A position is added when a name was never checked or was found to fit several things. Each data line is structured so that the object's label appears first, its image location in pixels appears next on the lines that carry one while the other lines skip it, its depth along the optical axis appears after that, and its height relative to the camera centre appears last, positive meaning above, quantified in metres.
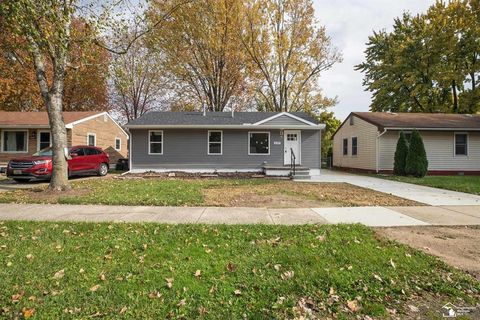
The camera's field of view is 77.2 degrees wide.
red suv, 12.97 -0.30
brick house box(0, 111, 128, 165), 18.39 +1.67
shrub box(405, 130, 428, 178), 15.80 -0.02
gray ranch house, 17.30 +0.60
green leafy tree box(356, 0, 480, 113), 25.94 +9.21
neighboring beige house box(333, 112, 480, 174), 18.09 +1.04
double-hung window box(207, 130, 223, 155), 17.41 +0.93
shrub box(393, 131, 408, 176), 16.69 +0.20
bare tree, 30.42 +7.50
